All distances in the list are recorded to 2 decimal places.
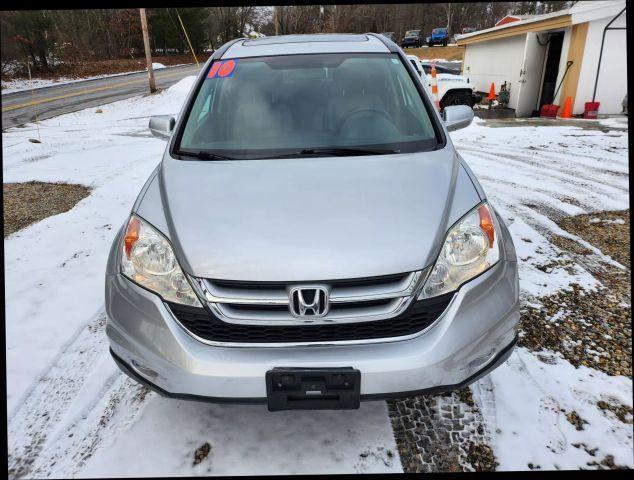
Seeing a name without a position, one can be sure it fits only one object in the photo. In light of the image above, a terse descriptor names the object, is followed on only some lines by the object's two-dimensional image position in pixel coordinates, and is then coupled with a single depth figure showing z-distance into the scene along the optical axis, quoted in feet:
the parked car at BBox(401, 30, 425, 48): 142.51
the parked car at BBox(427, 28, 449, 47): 142.90
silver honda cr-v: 5.56
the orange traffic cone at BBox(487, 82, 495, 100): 46.37
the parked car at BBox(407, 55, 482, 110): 41.93
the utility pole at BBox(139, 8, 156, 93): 60.64
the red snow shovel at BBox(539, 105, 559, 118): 40.02
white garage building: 37.04
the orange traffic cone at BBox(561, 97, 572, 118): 39.09
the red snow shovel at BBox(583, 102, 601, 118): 38.19
